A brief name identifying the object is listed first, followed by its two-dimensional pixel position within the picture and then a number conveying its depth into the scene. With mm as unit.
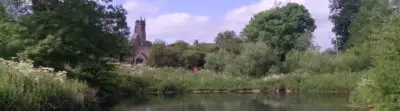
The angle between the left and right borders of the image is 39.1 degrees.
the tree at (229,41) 64175
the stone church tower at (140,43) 84875
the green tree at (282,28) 64062
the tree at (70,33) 26625
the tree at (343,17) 64750
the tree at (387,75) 17719
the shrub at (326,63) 51062
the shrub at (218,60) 55281
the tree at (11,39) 25734
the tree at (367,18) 55750
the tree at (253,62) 52500
